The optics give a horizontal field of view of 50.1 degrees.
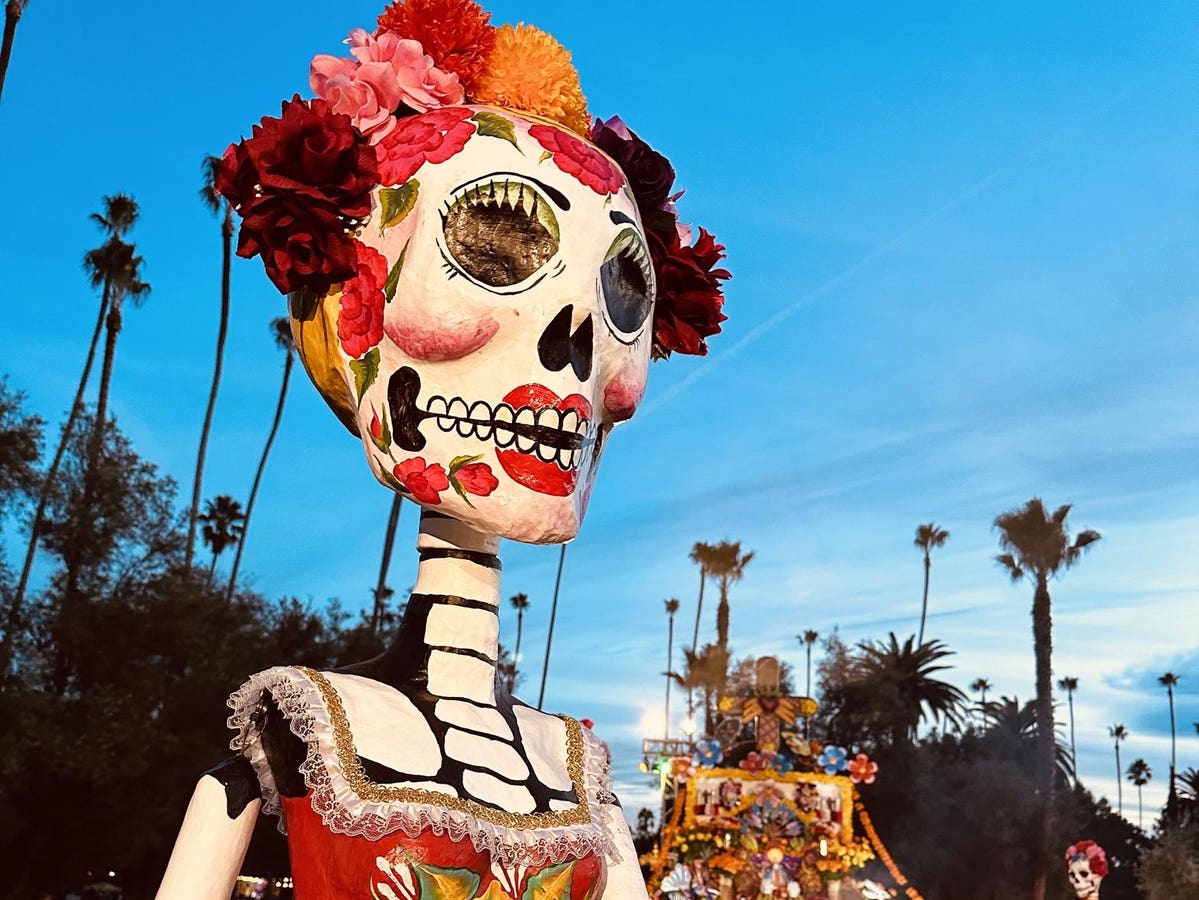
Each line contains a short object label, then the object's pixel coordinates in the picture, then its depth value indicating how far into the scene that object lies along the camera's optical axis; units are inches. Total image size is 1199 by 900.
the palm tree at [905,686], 1445.6
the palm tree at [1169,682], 2383.1
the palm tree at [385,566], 1083.5
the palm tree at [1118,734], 2760.8
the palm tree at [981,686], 2162.9
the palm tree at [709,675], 1632.6
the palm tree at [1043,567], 1068.5
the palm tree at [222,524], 1334.9
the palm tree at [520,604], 2089.1
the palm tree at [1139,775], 2645.2
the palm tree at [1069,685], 2588.6
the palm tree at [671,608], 2429.9
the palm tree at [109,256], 958.4
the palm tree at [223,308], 1025.5
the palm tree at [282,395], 1123.9
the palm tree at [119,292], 954.1
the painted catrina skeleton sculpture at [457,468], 115.6
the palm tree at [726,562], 1897.1
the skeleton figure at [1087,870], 347.9
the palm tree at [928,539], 1803.5
